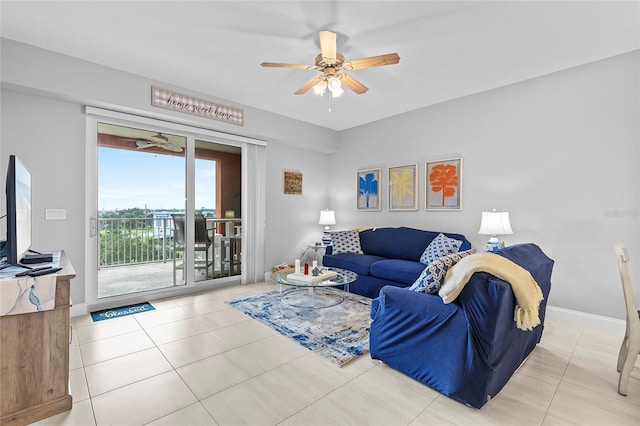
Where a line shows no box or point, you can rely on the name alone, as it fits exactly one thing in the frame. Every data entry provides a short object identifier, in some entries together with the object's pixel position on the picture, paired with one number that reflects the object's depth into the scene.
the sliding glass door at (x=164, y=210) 3.76
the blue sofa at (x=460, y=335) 1.72
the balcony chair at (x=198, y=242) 4.20
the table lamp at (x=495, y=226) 3.31
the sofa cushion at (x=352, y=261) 4.11
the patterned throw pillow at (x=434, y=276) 2.01
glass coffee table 3.28
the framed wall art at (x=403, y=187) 4.62
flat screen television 1.69
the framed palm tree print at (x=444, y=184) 4.14
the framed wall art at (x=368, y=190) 5.11
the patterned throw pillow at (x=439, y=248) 3.70
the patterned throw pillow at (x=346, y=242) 4.67
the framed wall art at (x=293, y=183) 5.32
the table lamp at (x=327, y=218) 5.39
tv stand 1.61
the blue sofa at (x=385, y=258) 3.71
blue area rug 2.53
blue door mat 3.27
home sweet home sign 3.59
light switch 3.11
